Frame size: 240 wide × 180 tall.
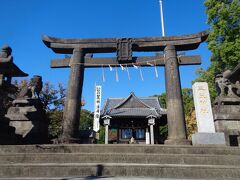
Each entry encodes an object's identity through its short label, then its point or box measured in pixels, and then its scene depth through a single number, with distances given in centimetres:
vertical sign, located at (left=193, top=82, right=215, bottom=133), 792
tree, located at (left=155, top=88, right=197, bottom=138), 2677
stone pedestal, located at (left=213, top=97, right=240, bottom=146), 906
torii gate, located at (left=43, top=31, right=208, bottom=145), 892
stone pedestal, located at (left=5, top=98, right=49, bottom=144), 866
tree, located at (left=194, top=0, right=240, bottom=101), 1480
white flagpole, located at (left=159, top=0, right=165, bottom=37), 1430
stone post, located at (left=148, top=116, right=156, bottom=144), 1992
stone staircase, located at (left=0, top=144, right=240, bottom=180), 488
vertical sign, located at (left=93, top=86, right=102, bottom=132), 2467
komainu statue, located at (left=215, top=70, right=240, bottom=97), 987
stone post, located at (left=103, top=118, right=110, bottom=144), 2018
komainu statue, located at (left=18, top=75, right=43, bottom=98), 942
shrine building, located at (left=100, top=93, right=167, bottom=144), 2047
